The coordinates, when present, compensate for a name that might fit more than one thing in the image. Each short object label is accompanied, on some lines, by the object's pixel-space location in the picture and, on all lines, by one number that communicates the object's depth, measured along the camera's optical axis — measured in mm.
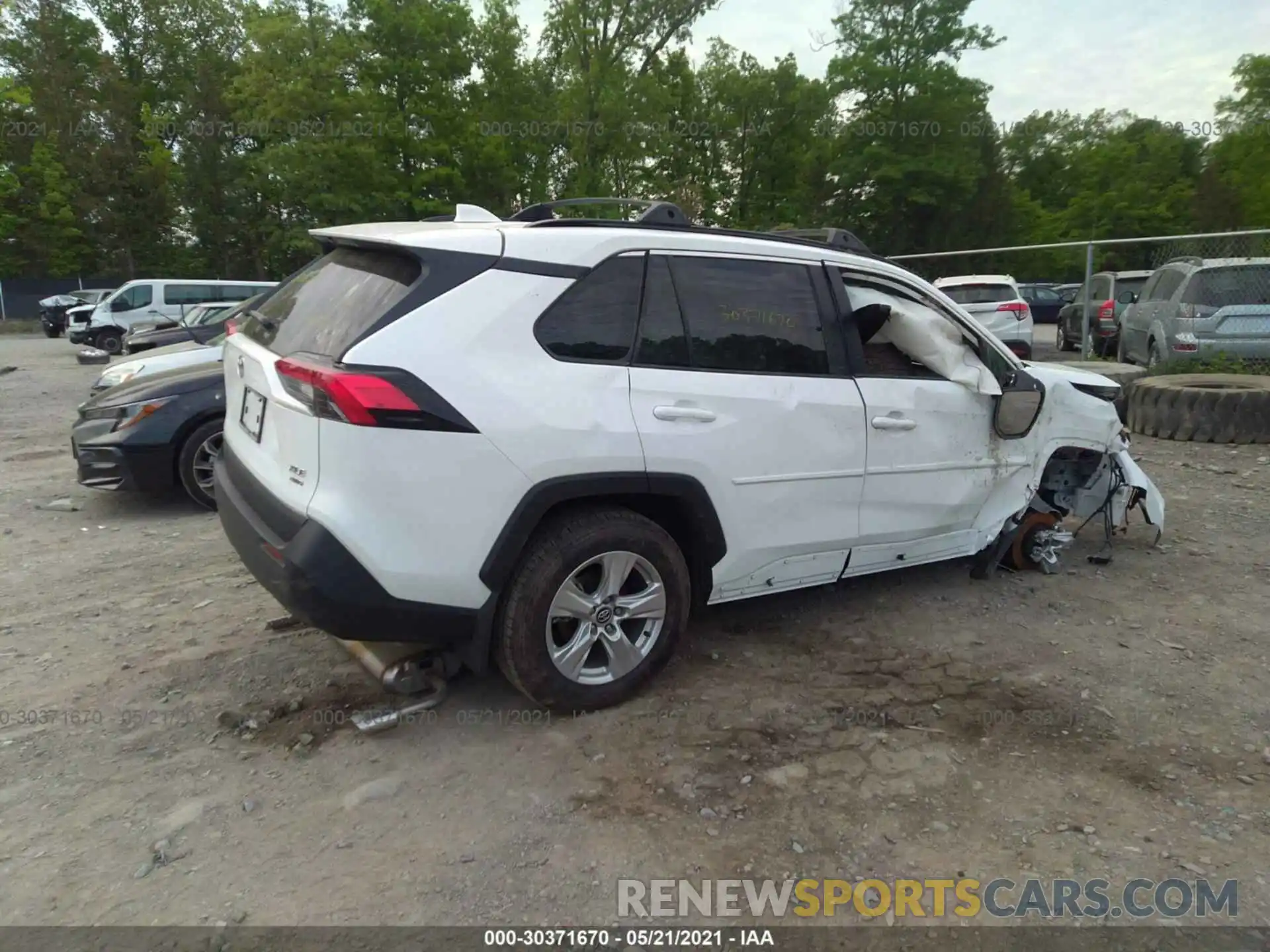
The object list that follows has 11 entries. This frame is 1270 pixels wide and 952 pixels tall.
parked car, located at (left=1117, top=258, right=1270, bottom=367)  10164
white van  22828
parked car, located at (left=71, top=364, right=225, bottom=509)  5926
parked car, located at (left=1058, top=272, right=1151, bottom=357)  14445
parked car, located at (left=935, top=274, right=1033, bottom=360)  13984
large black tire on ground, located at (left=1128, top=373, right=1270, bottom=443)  8125
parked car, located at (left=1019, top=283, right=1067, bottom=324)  27859
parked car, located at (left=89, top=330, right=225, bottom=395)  6578
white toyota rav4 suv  2912
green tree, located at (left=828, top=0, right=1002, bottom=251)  34375
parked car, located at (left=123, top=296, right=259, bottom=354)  8430
